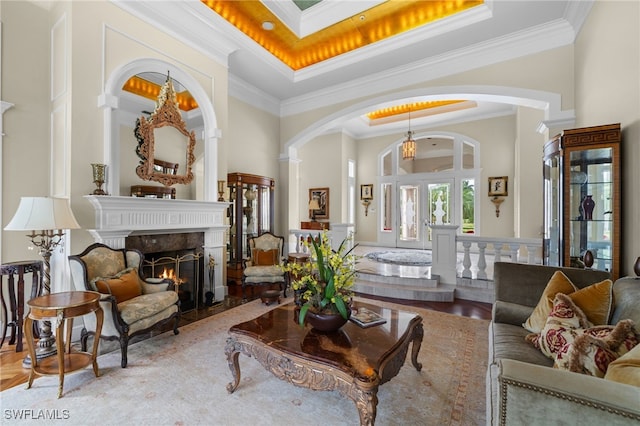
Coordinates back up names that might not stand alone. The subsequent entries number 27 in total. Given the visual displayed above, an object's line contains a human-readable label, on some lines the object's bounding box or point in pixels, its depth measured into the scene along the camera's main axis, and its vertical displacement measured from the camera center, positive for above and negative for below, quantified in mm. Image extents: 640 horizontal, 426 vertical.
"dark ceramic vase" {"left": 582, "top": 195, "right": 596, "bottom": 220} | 2826 +75
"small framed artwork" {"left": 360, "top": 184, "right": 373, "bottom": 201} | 9289 +692
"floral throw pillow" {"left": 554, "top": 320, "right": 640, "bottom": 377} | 1363 -649
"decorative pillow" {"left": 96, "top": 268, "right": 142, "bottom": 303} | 2682 -689
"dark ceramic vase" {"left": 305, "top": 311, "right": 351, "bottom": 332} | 1995 -739
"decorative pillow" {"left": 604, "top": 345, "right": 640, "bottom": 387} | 1099 -609
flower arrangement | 2014 -494
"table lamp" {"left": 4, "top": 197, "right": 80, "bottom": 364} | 2305 -70
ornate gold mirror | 3598 +917
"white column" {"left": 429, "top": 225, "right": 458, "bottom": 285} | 4727 -644
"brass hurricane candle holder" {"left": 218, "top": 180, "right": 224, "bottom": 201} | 4473 +370
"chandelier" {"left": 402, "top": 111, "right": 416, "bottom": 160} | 6527 +1477
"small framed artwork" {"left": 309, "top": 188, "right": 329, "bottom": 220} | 8812 +351
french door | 8320 +143
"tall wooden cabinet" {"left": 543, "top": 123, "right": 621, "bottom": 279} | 2561 +173
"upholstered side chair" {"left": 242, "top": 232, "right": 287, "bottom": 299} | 4391 -814
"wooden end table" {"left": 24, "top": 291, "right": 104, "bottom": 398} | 2129 -795
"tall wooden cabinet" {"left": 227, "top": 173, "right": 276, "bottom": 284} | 5094 -6
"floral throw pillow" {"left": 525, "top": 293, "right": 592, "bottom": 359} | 1660 -668
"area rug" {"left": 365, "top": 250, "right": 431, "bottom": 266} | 6035 -998
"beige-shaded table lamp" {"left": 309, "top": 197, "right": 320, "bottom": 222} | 8508 +223
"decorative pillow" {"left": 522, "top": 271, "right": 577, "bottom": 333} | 2006 -608
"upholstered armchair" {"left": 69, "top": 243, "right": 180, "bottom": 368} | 2521 -774
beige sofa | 1011 -674
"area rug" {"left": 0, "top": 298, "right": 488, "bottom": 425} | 1860 -1293
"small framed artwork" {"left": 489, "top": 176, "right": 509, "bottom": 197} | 7309 +699
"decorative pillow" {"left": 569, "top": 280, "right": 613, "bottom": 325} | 1799 -556
